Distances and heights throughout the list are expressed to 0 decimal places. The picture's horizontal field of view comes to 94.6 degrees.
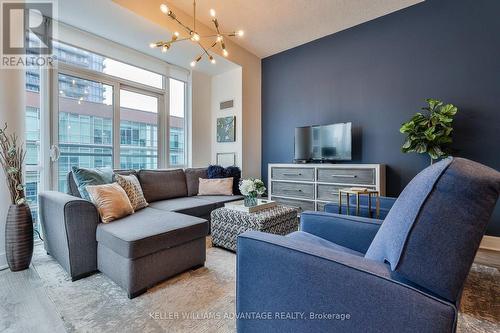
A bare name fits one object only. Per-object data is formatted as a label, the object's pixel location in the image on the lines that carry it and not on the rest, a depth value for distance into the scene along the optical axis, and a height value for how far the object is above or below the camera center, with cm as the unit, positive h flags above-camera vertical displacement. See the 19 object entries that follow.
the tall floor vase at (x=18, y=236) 189 -59
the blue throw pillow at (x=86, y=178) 213 -13
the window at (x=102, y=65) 287 +141
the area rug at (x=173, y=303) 133 -92
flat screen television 332 +33
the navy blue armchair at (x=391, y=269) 66 -36
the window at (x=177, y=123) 412 +76
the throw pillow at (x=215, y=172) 374 -13
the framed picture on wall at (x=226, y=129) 424 +66
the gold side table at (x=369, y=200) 195 -31
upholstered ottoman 220 -59
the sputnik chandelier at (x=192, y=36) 204 +132
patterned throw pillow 239 -28
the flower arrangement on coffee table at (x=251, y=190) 242 -27
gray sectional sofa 161 -59
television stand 297 -24
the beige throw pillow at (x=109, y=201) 195 -32
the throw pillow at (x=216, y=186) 354 -34
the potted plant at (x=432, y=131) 251 +37
